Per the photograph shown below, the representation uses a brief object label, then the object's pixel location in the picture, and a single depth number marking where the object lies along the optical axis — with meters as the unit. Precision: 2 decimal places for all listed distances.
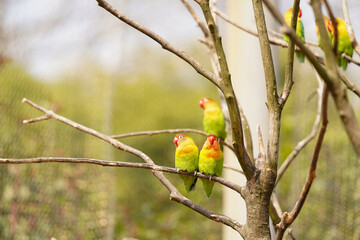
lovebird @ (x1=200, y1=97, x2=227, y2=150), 5.74
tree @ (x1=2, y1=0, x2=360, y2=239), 4.94
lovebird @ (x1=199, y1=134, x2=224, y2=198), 5.37
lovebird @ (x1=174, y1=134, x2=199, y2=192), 5.41
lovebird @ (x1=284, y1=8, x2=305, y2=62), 5.43
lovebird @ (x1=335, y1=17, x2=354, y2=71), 5.47
